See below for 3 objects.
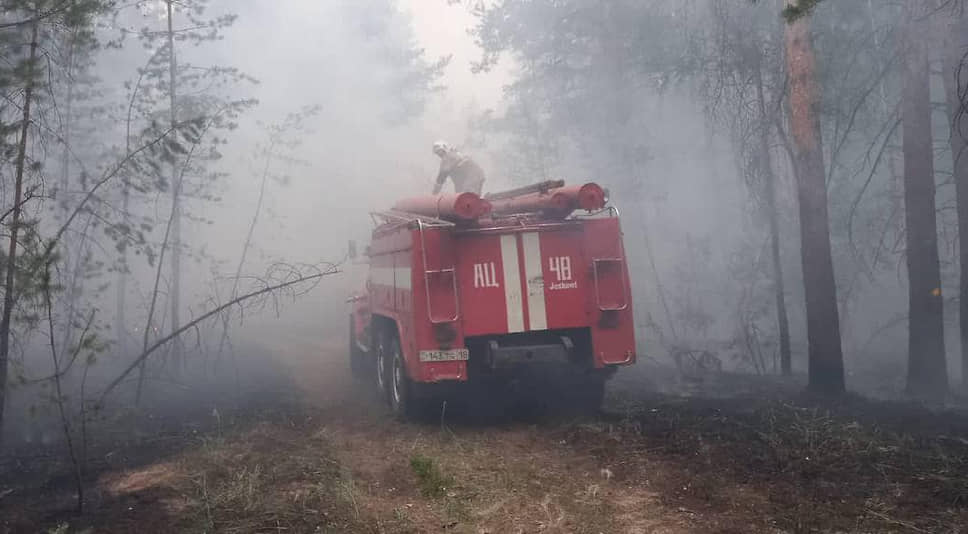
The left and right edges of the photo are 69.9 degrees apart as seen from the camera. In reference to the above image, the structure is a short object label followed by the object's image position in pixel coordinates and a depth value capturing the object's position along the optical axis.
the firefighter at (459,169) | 9.93
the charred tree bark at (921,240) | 9.70
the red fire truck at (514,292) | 7.02
